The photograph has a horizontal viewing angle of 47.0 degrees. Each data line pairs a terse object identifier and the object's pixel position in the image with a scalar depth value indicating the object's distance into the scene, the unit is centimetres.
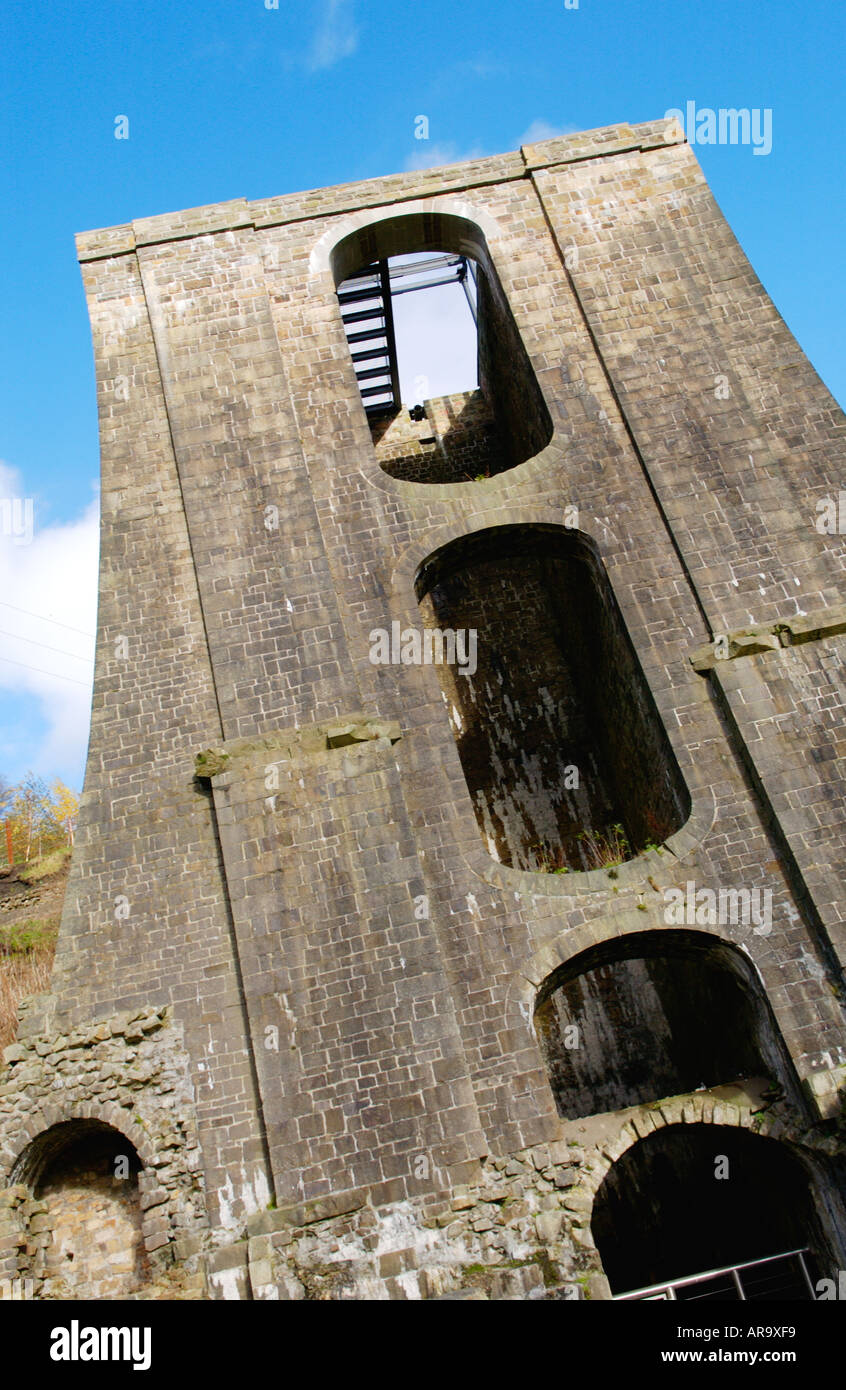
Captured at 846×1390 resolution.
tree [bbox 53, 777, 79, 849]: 4526
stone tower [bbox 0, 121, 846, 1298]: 980
